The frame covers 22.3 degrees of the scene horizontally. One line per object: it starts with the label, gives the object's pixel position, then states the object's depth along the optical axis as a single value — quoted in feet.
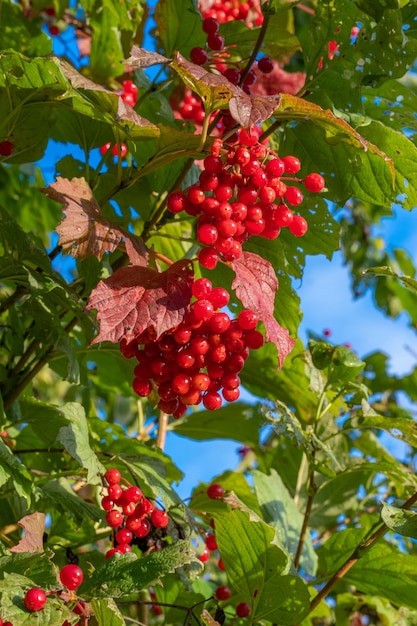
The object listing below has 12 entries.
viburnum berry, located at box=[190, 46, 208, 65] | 1.74
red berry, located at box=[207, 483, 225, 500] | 1.93
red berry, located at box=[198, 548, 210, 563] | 1.96
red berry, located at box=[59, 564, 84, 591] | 1.48
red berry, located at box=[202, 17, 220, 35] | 1.81
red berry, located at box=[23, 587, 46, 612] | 1.34
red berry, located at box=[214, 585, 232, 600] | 2.00
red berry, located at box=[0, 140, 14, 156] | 1.83
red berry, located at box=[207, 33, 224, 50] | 1.81
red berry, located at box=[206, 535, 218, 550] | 2.01
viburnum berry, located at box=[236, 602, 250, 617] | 1.95
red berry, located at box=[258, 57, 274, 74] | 1.79
